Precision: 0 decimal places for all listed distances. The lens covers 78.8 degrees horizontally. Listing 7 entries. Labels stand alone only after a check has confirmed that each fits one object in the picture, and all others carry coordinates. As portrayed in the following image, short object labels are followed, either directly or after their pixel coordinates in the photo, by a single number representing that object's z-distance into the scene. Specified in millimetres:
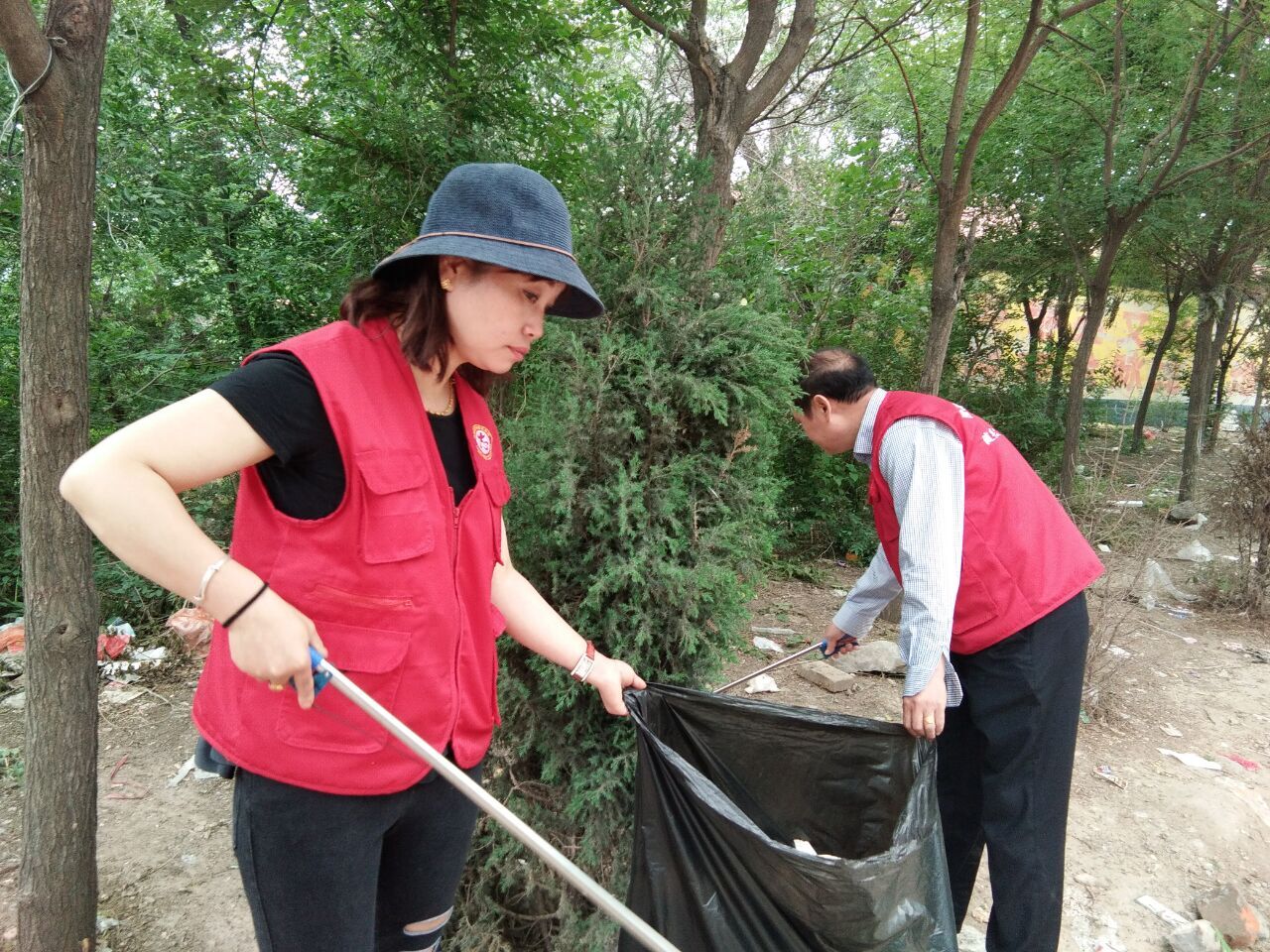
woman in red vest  1067
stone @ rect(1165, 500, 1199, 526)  9288
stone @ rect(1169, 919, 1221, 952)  2688
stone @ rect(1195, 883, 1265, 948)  2838
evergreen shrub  2217
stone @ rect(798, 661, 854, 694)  4719
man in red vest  1989
